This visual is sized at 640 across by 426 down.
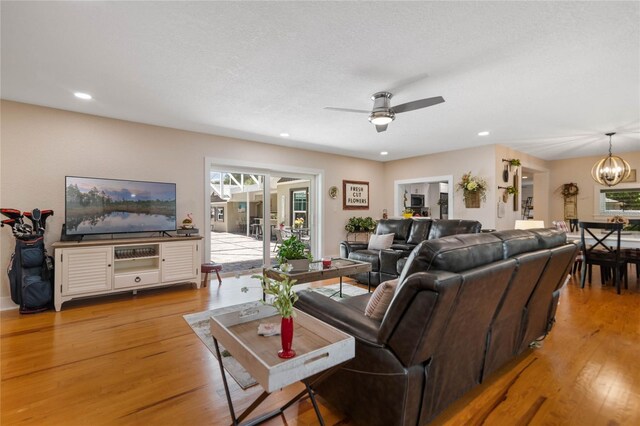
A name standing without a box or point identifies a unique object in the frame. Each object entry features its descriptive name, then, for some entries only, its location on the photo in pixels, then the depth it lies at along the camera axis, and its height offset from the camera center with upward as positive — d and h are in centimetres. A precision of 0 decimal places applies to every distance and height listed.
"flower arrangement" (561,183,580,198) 746 +55
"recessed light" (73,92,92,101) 349 +133
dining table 441 -40
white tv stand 369 -71
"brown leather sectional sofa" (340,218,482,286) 468 -54
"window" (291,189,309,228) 672 +18
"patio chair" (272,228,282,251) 620 -44
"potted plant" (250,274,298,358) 138 -44
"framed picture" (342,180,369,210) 733 +42
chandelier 524 +73
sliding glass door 566 +0
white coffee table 128 -64
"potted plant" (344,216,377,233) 729 -30
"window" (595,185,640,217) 686 +27
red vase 138 -55
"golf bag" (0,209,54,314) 349 -63
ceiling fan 323 +108
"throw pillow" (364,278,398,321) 178 -52
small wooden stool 483 -89
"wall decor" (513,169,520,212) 641 +54
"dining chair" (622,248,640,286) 459 -65
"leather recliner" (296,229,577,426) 142 -60
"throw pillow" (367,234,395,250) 537 -52
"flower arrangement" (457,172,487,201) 599 +53
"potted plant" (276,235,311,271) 352 -49
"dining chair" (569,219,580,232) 669 -27
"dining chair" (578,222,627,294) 443 -59
